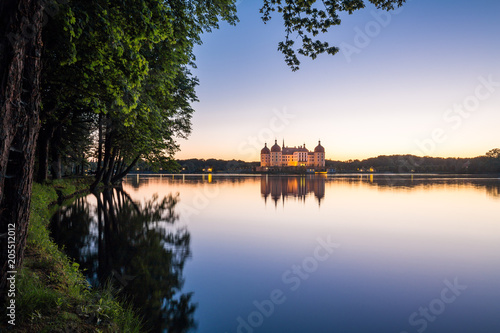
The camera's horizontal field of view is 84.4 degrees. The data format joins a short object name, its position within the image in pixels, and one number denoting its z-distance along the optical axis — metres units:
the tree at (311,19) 5.29
